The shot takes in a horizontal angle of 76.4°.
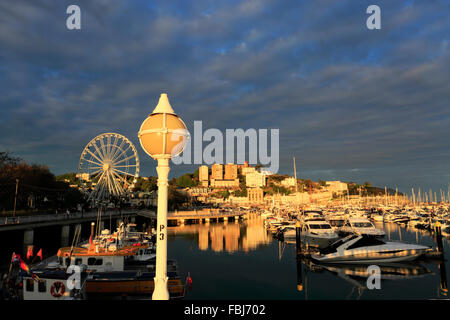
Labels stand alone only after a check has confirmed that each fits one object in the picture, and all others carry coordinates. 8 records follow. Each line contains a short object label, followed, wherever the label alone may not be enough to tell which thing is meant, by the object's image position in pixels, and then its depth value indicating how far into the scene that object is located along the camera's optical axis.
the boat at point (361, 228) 39.38
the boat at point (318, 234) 37.97
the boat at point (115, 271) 18.39
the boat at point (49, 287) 14.51
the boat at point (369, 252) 28.31
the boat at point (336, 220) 63.33
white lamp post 5.46
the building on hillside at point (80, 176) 64.59
